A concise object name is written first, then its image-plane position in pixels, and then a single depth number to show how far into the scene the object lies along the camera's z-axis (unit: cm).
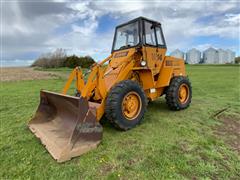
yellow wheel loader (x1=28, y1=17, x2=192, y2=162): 296
